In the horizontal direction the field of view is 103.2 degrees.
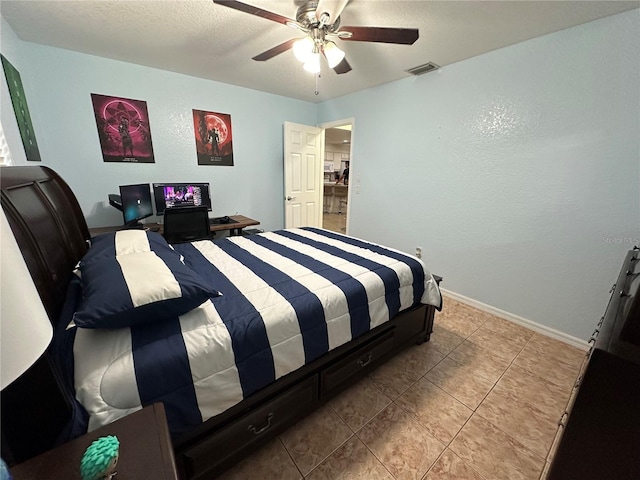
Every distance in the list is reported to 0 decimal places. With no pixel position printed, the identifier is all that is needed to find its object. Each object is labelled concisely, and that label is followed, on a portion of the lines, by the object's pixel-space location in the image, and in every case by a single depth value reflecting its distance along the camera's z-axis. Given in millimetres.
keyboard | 3333
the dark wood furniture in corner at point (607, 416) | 652
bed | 885
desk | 2742
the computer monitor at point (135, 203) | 2678
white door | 3941
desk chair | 2623
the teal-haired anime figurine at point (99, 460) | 501
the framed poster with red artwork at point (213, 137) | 3275
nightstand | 578
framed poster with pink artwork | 2693
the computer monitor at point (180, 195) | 3010
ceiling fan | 1480
